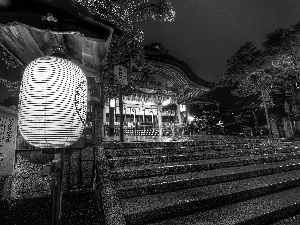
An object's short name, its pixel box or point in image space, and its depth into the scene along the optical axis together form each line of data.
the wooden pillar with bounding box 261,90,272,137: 14.61
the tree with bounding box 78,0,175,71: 8.11
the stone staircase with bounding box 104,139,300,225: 3.33
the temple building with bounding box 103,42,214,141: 13.88
